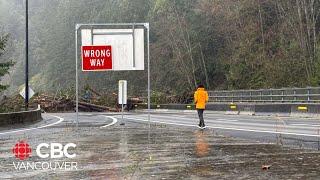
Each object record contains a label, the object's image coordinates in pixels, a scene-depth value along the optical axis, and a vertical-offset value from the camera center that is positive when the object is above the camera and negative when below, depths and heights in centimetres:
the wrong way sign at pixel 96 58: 1988 +95
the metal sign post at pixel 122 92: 2488 -41
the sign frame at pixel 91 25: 1998 +220
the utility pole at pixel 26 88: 3231 -31
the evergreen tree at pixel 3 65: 3128 +111
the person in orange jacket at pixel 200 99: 1967 -59
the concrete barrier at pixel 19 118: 2247 -157
